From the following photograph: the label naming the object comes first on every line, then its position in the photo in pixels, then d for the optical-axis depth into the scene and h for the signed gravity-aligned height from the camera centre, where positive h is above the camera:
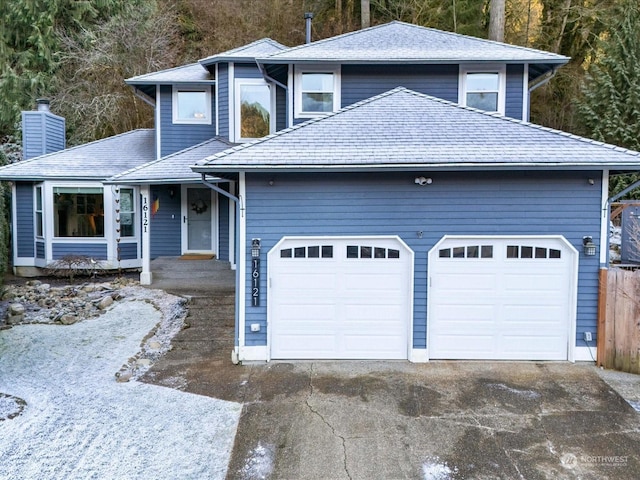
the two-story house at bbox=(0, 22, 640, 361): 6.65 -0.24
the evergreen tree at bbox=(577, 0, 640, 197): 13.54 +4.32
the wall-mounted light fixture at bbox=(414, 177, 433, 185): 6.73 +0.67
